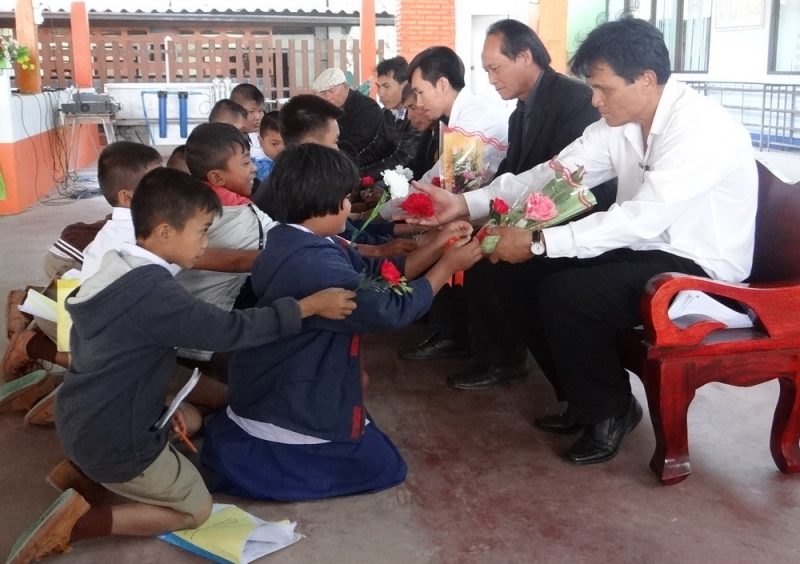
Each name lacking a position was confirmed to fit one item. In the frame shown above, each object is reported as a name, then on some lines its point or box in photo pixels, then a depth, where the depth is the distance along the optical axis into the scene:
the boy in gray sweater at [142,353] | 2.10
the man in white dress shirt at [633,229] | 2.59
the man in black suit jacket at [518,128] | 3.39
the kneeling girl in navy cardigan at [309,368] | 2.46
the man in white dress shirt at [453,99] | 3.80
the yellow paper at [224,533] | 2.22
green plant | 7.68
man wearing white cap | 5.38
